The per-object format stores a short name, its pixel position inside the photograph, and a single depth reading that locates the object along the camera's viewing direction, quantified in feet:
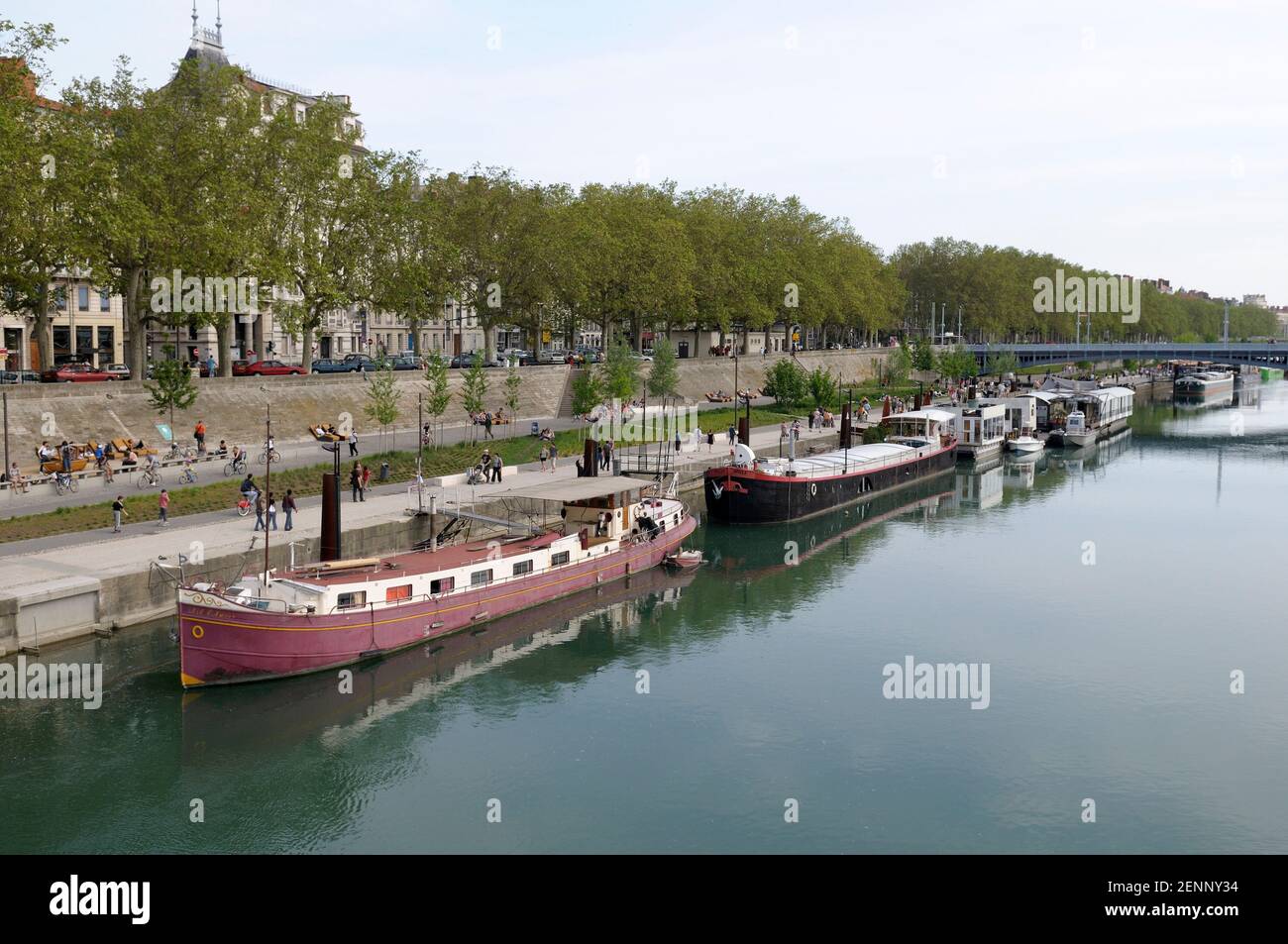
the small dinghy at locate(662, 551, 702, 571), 164.86
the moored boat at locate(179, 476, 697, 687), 105.29
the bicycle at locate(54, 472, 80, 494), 144.87
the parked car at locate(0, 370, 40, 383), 188.96
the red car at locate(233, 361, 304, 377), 233.35
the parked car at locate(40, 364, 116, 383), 196.44
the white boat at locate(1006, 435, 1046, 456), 309.01
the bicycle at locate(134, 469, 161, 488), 153.69
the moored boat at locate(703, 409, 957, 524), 197.47
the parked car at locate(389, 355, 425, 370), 268.82
